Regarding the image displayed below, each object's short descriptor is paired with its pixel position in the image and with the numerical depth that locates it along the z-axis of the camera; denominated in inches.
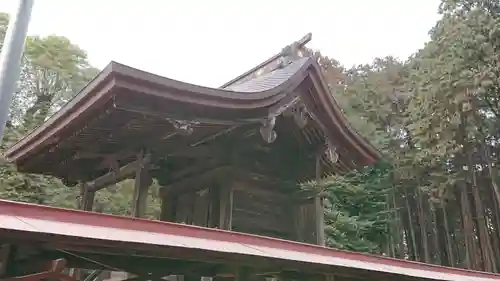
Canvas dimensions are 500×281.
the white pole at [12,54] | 175.6
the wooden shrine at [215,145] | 190.4
